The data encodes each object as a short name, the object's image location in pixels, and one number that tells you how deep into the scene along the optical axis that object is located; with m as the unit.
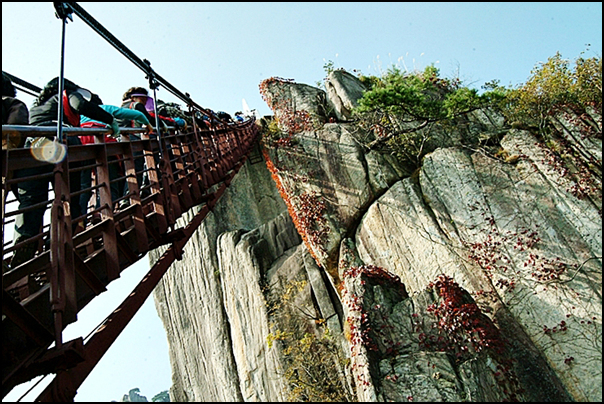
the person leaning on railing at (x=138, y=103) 6.16
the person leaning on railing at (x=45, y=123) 4.17
